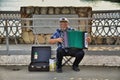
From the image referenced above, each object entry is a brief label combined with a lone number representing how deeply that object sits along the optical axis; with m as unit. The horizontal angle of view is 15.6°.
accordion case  10.11
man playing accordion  9.55
